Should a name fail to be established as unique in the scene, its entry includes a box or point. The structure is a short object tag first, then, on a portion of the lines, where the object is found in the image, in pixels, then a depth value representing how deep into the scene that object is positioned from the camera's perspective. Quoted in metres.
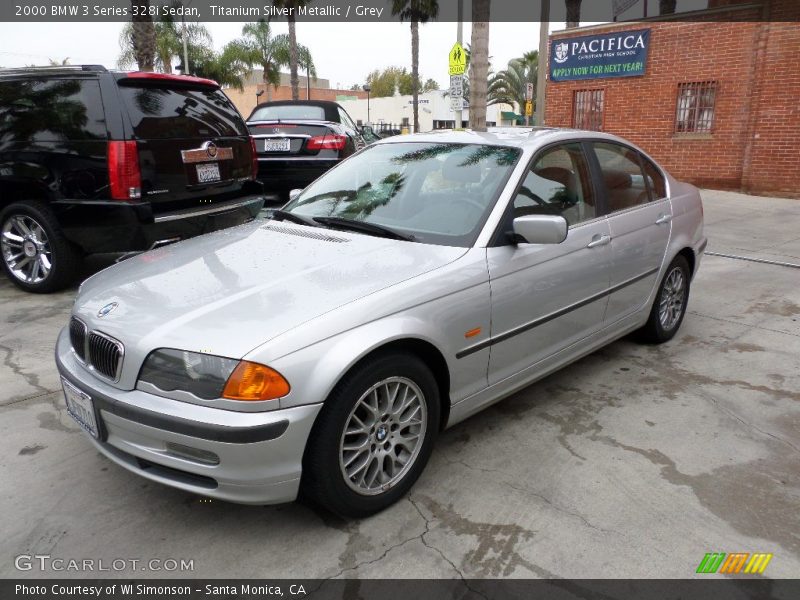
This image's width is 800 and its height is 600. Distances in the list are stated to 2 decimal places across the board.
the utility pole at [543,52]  13.52
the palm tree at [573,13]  19.95
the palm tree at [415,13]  34.59
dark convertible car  8.76
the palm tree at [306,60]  53.62
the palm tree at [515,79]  48.72
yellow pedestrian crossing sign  11.20
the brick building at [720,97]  12.48
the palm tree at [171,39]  43.81
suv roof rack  5.37
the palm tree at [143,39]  13.72
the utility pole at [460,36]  12.32
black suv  5.24
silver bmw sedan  2.38
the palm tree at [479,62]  10.94
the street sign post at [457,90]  11.45
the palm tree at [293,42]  30.11
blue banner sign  14.33
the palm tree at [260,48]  52.19
